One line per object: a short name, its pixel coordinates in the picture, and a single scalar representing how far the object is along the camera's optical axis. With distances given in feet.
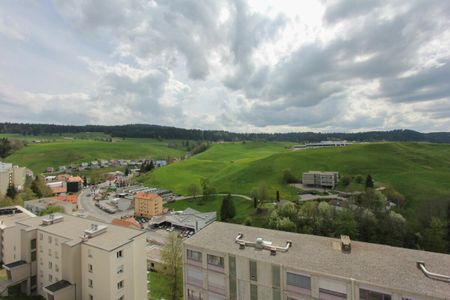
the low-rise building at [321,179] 317.83
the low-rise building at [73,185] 427.74
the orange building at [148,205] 305.12
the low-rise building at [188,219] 251.85
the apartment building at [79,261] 95.91
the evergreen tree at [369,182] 276.82
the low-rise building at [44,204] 259.60
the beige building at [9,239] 129.39
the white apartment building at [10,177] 310.47
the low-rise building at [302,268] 58.65
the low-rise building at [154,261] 163.14
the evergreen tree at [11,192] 289.64
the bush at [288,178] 350.02
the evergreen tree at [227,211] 256.32
